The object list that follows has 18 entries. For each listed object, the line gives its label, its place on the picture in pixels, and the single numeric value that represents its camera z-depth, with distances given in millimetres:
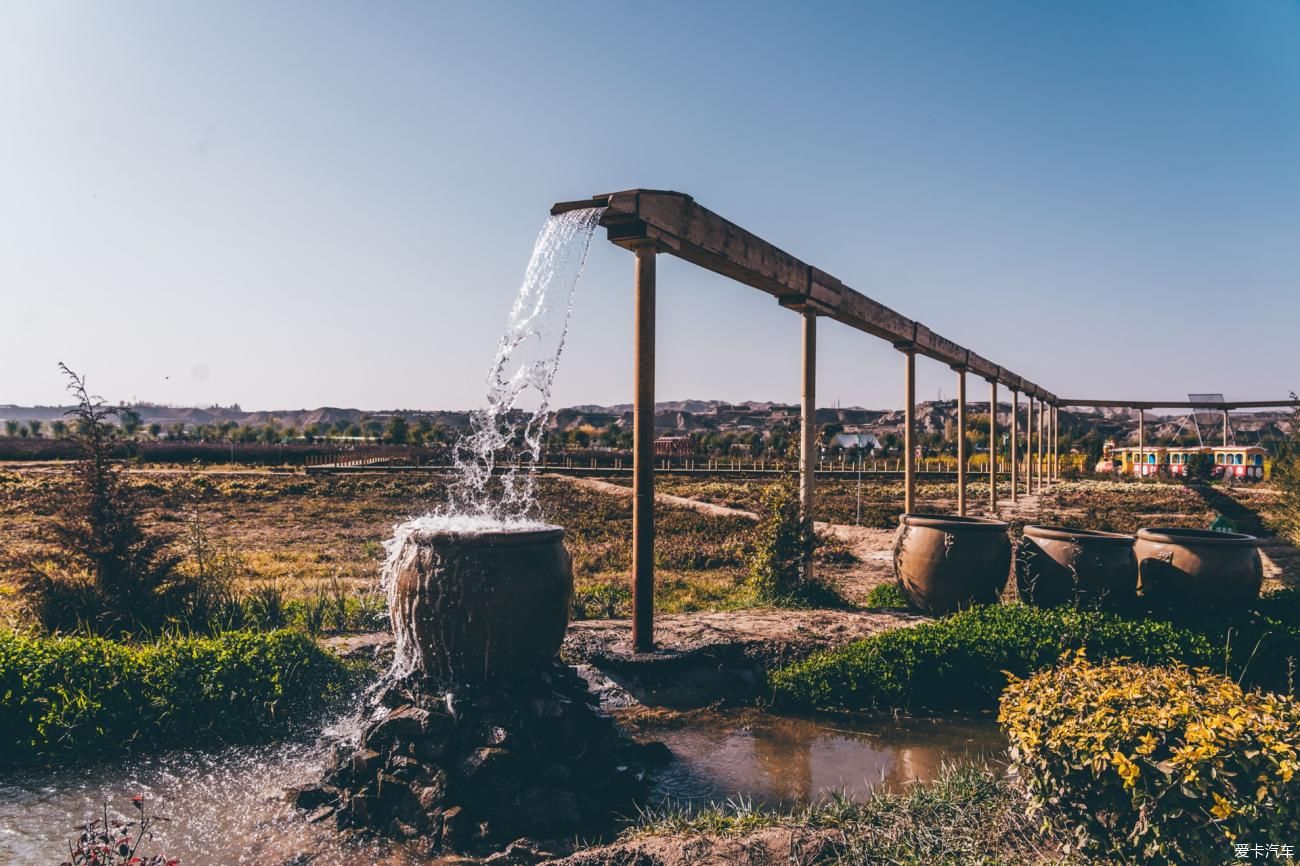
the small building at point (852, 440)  61469
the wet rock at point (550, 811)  4055
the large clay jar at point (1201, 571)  6871
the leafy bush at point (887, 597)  8555
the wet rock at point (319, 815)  4203
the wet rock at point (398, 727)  4422
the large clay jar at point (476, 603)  4582
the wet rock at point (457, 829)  3949
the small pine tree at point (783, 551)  8477
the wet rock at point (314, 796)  4336
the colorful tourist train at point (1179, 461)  31156
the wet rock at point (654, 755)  4867
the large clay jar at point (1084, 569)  6969
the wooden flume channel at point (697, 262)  5859
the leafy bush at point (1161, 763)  2896
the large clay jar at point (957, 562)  7457
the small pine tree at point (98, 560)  6797
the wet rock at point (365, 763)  4359
